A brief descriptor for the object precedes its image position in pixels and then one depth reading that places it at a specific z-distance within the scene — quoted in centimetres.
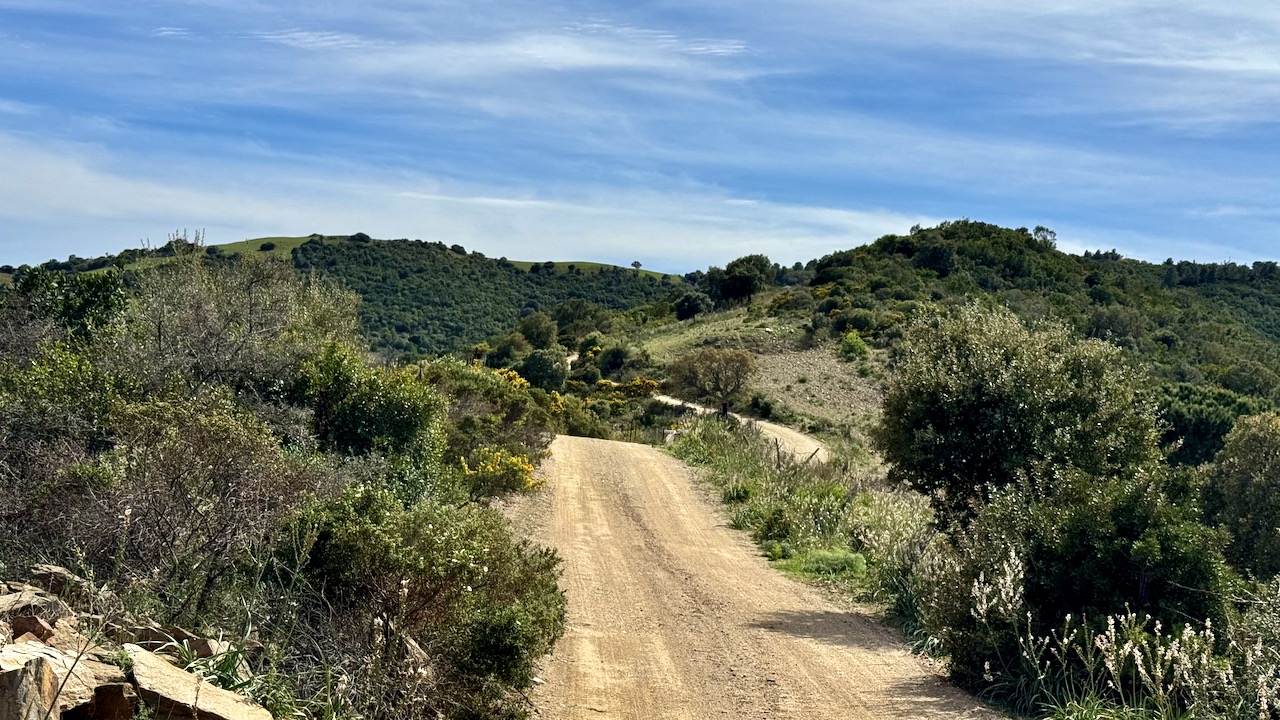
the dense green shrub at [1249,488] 2239
